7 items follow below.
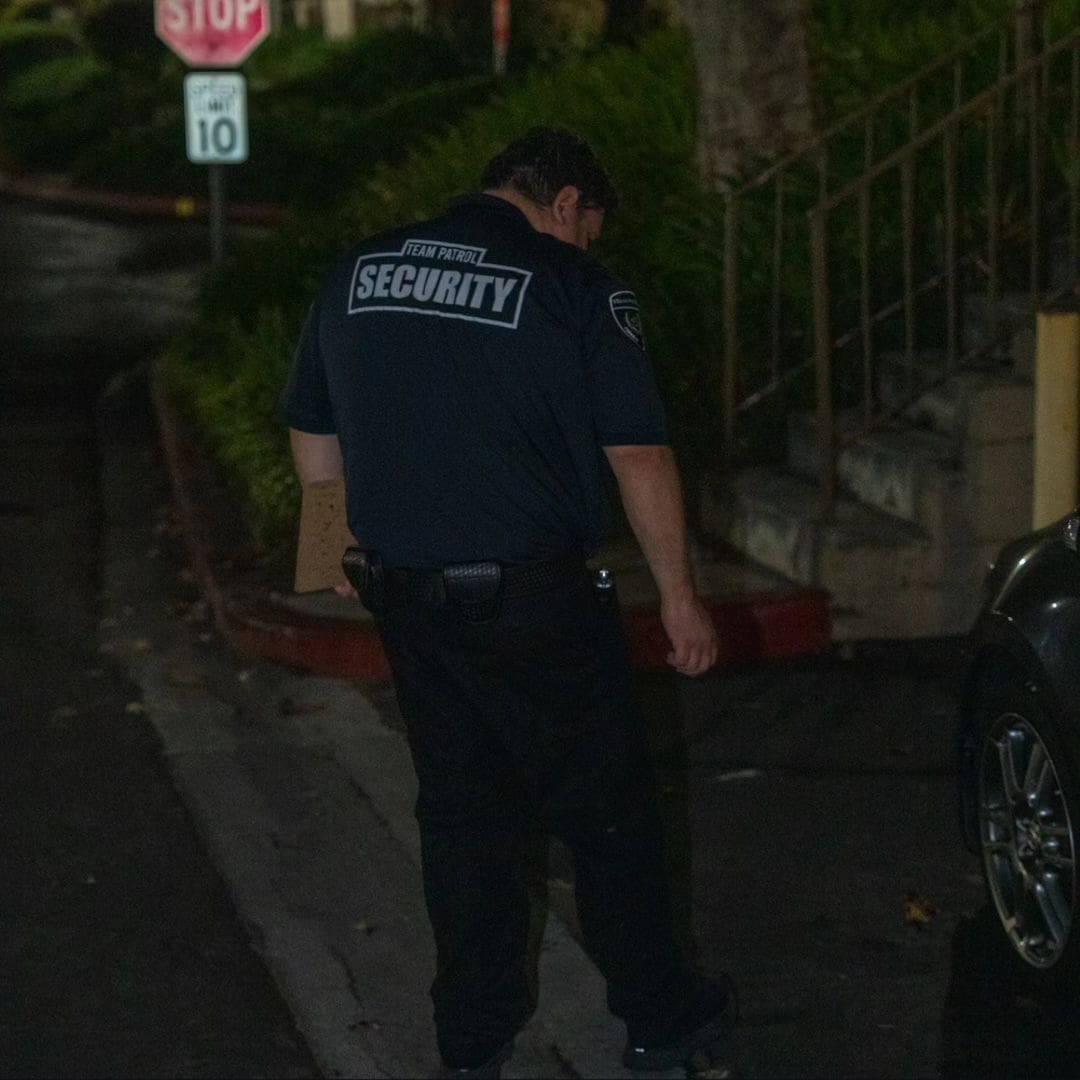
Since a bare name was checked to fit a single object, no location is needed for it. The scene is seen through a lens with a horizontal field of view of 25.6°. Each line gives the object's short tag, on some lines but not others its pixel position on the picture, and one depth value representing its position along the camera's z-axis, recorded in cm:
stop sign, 1575
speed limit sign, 1473
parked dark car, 481
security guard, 423
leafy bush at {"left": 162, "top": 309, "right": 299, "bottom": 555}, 934
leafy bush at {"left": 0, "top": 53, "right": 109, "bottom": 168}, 3347
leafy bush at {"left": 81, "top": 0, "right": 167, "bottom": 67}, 3700
